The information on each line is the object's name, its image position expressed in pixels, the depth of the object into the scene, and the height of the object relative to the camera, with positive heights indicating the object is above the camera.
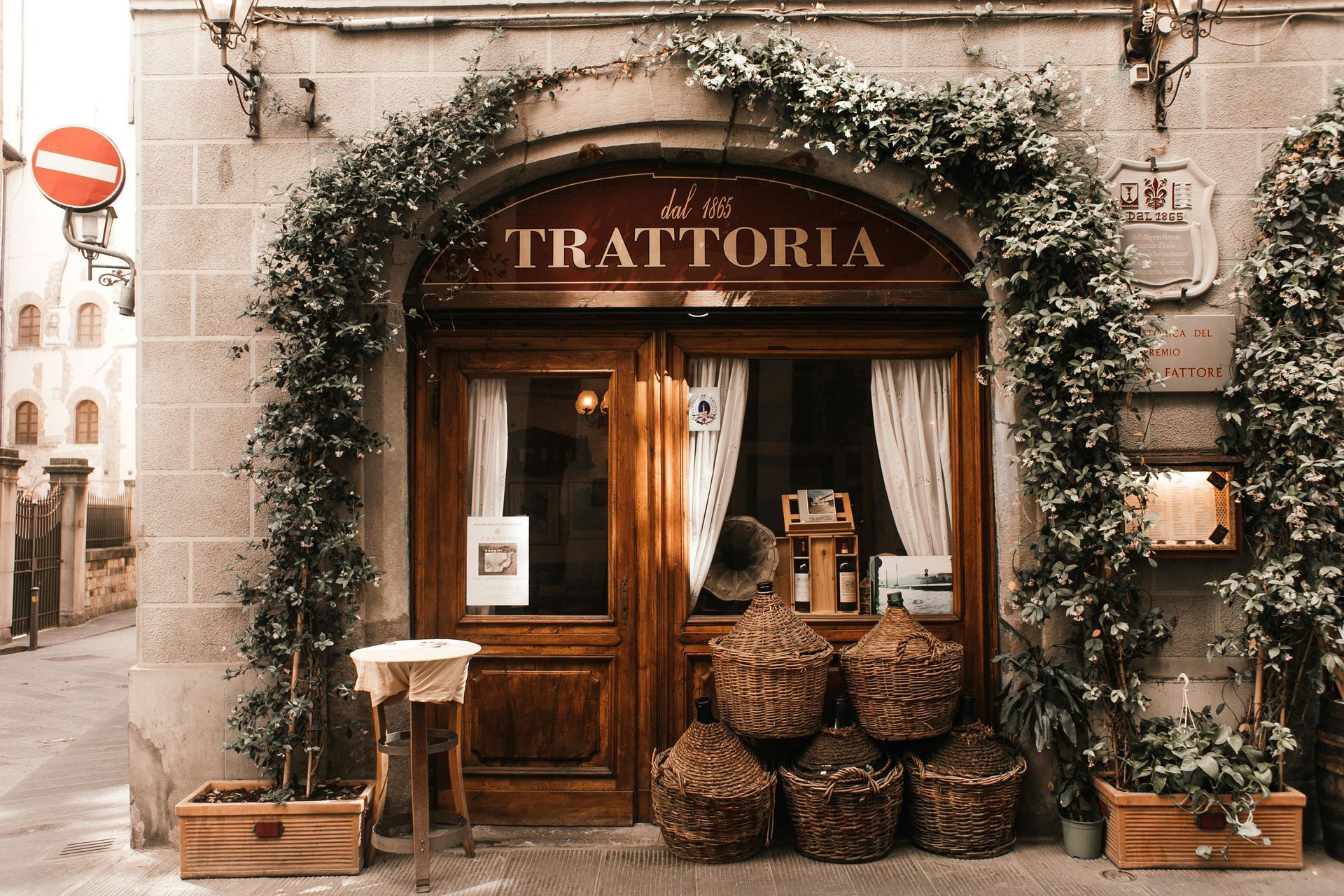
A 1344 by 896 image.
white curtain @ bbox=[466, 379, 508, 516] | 5.24 +0.31
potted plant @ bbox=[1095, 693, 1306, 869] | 4.36 -1.48
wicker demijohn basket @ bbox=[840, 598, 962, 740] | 4.57 -0.89
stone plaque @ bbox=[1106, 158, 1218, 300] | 4.89 +1.36
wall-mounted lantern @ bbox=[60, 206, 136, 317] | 7.26 +2.08
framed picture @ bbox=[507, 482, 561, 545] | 5.24 -0.01
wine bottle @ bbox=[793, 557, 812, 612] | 5.26 -0.48
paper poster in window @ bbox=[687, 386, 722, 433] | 5.24 +0.48
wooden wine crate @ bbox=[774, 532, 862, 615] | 5.26 -0.36
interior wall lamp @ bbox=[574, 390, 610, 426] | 5.23 +0.50
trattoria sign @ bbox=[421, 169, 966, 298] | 5.12 +1.37
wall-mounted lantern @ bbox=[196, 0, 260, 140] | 4.52 +2.26
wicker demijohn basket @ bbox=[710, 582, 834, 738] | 4.55 -0.84
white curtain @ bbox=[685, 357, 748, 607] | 5.23 +0.21
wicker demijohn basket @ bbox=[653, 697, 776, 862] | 4.44 -1.38
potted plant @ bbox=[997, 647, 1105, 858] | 4.53 -1.09
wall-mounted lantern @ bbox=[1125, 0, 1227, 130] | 4.79 +2.26
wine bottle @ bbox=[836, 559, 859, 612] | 5.25 -0.50
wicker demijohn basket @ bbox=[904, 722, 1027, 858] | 4.53 -1.42
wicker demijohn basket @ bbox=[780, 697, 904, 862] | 4.48 -1.42
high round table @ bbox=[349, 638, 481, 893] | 4.17 -0.81
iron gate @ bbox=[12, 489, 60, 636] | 13.28 -0.67
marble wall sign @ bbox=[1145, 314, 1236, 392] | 4.86 +0.69
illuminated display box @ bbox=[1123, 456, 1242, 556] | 4.81 -0.10
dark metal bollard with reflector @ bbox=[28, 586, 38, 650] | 12.49 -1.44
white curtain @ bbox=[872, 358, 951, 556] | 5.23 +0.28
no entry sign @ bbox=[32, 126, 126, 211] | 6.16 +2.19
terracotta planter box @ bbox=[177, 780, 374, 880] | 4.39 -1.51
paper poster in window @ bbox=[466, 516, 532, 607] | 5.19 -0.32
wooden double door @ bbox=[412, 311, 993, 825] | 5.11 -0.17
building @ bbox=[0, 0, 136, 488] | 25.47 +3.88
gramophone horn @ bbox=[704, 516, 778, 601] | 5.21 -0.34
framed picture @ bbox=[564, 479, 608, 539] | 5.22 -0.06
